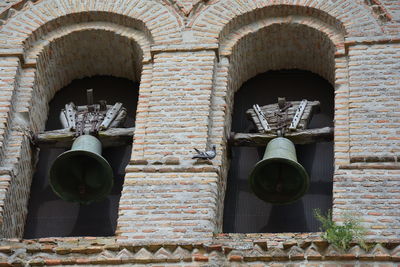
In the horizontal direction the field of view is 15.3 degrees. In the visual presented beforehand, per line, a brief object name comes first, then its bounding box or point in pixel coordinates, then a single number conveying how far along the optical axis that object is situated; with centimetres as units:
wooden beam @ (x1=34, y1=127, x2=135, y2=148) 1714
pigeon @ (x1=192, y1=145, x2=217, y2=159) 1623
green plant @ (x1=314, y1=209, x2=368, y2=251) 1498
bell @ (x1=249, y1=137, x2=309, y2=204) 1614
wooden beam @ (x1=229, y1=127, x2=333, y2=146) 1686
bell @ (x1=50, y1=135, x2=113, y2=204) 1647
